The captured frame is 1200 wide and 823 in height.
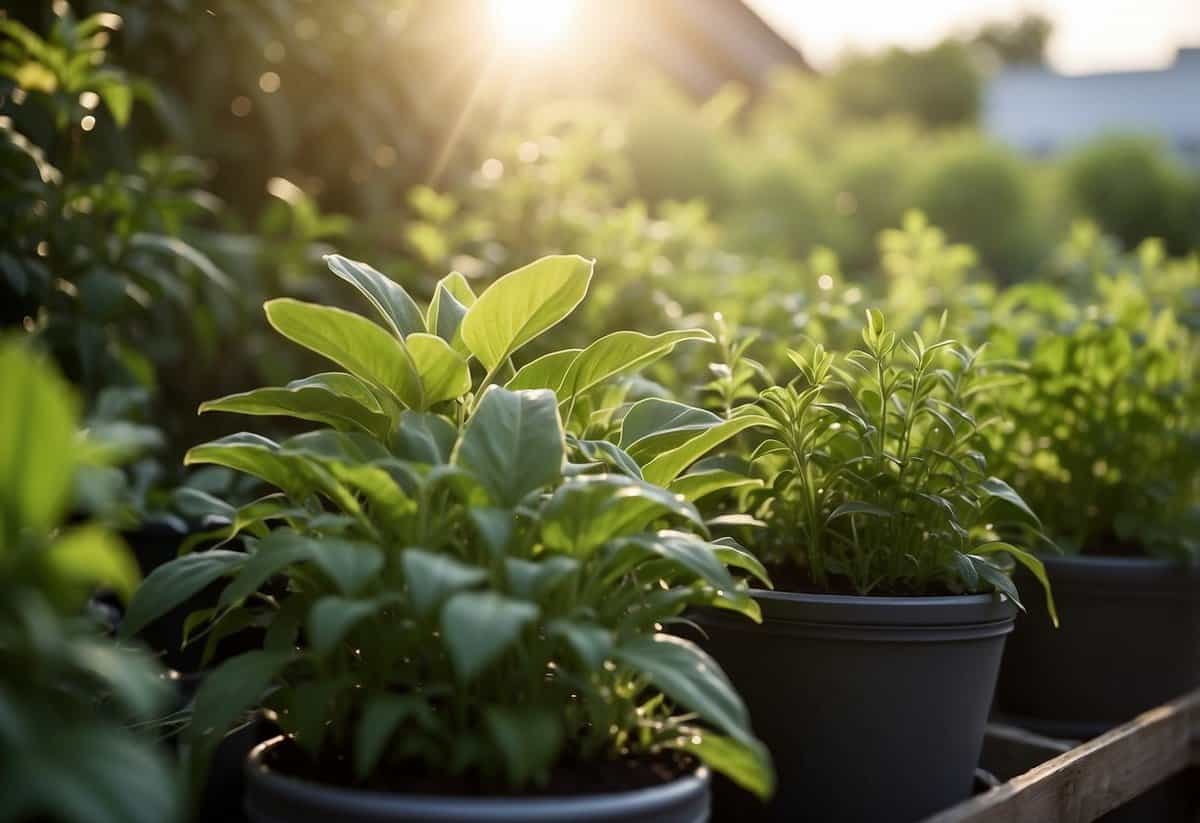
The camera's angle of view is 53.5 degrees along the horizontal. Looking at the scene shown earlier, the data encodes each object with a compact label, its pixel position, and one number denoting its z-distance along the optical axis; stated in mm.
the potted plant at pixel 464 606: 863
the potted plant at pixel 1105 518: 1934
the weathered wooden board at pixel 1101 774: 1285
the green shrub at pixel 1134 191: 11133
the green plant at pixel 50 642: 627
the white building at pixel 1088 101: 29547
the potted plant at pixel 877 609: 1266
